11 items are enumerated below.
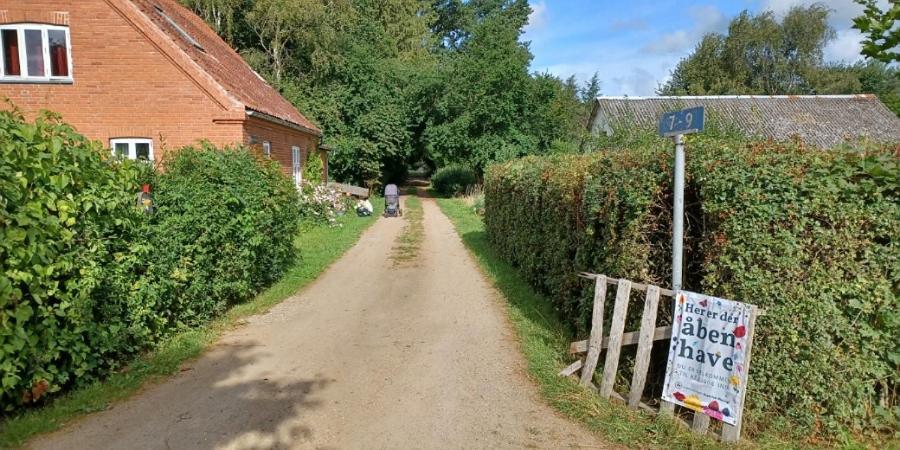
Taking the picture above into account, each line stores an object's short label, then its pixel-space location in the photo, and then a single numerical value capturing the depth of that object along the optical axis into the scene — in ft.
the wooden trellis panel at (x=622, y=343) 13.61
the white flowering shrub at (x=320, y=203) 55.57
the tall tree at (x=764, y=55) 145.18
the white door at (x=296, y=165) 62.47
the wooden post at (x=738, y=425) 12.08
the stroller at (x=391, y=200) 70.54
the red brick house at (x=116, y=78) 42.11
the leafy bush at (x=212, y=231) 19.74
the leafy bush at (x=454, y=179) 114.16
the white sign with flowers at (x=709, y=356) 12.31
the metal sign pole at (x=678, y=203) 13.26
